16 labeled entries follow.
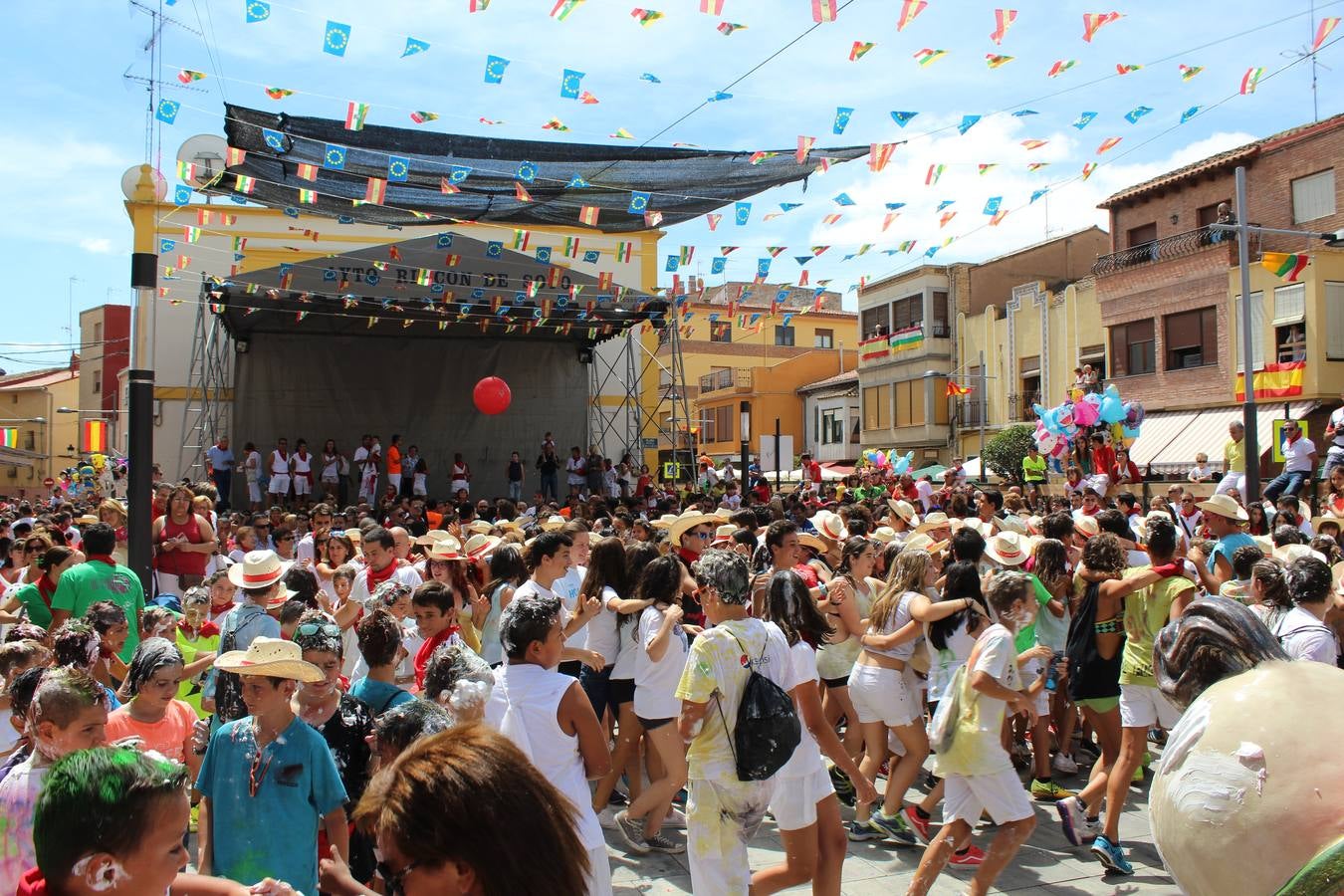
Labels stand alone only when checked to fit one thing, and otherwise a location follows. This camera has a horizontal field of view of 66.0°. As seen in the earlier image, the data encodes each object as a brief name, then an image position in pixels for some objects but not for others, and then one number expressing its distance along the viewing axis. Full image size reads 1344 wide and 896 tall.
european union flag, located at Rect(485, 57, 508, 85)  10.05
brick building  24.42
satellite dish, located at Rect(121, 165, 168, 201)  22.08
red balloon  18.25
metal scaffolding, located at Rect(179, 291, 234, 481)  20.30
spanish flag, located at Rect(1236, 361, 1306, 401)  24.48
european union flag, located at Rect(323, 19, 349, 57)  9.38
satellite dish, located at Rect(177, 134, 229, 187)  21.59
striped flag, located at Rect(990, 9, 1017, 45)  9.05
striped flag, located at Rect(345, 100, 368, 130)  11.73
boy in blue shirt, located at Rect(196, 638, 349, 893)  3.10
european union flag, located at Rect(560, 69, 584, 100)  10.59
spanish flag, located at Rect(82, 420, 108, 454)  34.03
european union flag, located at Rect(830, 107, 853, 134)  10.98
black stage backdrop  21.58
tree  28.95
